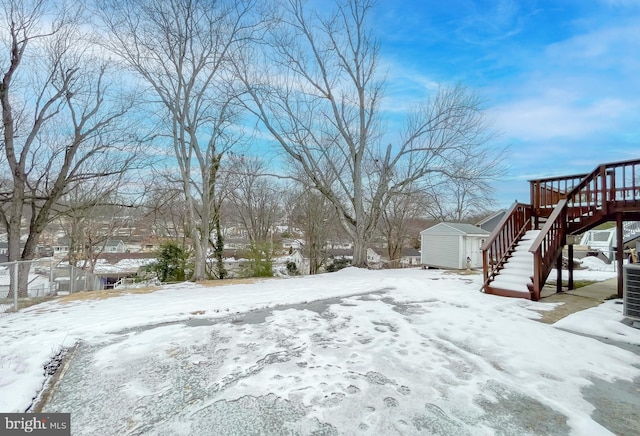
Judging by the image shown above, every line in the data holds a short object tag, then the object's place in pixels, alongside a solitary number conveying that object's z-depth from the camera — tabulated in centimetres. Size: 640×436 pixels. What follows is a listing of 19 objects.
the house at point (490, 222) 1723
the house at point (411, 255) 2573
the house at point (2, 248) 1947
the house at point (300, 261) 1791
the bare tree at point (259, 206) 1852
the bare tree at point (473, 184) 984
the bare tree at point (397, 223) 1947
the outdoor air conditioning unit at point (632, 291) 367
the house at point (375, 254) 2480
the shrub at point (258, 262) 1313
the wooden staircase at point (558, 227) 548
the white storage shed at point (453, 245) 1353
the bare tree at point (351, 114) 996
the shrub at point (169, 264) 1217
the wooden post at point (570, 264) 631
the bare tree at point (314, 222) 1709
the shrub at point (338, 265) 1425
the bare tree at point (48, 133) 834
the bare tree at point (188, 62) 853
